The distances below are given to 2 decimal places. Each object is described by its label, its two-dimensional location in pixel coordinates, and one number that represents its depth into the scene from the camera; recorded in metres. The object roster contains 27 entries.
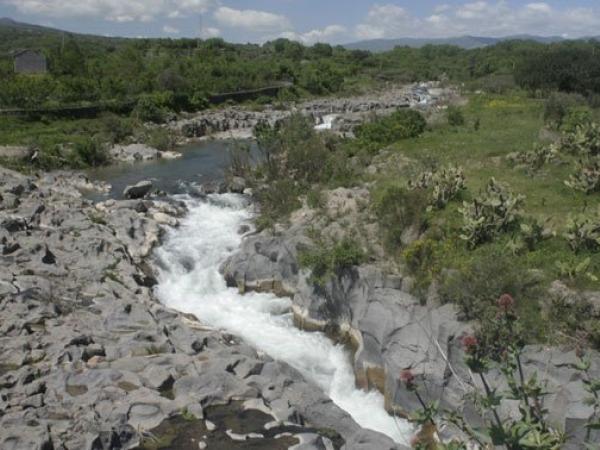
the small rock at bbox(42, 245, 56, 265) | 19.41
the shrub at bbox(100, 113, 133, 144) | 45.79
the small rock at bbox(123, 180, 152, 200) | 30.05
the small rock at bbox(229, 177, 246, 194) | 29.81
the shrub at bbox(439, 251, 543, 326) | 13.34
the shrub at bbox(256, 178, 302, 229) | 22.97
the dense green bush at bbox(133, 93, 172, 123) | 52.91
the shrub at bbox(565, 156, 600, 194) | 19.75
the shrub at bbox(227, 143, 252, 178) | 30.23
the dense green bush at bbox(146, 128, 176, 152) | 44.41
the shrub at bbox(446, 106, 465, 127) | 36.66
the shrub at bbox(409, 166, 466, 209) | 19.03
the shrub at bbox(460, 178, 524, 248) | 16.02
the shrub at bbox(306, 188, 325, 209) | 21.14
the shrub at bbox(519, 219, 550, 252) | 15.36
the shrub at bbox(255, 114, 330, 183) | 26.17
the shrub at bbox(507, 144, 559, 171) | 23.72
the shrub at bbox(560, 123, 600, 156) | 24.02
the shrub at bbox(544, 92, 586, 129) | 33.31
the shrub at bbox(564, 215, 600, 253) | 14.72
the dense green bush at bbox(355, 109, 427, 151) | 32.75
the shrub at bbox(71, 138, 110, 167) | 38.94
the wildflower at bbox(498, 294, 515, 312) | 4.94
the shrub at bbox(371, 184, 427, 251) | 17.61
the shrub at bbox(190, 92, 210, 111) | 61.06
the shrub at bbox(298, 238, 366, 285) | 16.81
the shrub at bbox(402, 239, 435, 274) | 15.80
